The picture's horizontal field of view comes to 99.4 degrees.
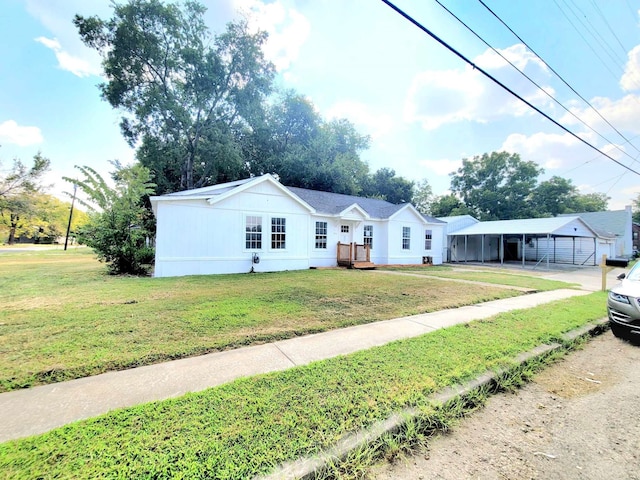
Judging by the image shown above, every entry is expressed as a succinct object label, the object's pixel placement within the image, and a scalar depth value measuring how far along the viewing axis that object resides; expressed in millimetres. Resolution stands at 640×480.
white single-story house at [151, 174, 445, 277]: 10695
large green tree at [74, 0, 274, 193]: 19969
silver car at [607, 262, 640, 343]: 4617
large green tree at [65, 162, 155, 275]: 10977
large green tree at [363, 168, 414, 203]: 31906
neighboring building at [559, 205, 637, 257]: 28770
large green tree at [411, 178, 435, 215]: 44406
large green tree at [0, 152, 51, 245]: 28953
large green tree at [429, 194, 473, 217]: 37575
